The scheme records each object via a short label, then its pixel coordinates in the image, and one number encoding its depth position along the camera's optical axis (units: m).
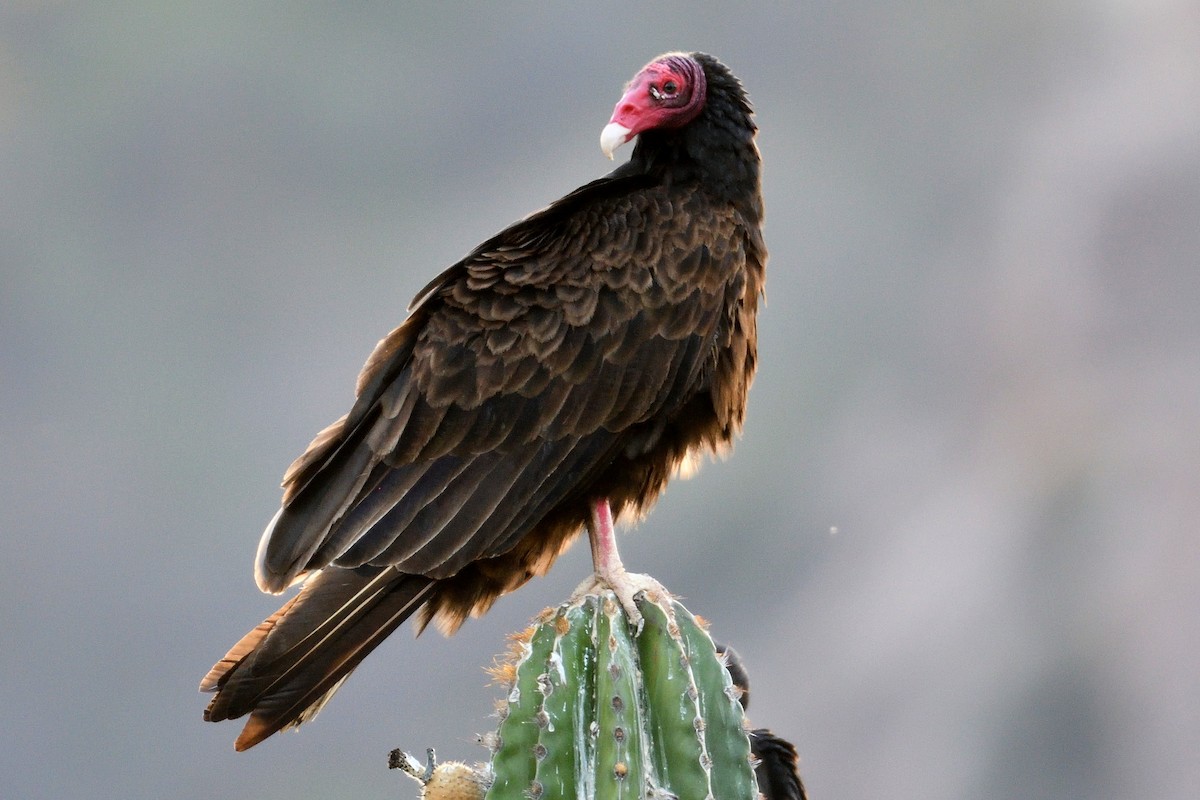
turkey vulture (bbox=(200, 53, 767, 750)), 13.12
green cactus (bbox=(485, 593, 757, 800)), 12.96
